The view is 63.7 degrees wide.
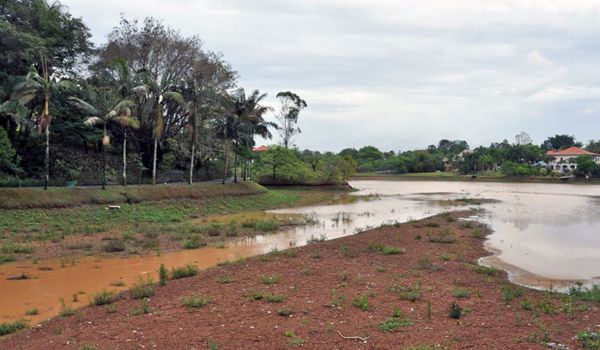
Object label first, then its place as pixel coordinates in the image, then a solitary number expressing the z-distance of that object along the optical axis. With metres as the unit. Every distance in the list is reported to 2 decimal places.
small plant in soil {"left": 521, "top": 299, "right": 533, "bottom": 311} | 9.41
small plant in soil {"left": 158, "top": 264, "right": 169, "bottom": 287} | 11.73
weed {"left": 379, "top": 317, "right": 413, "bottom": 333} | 8.12
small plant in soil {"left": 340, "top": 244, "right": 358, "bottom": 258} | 15.19
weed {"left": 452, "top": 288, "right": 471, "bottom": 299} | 10.30
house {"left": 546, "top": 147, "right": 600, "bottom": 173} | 111.44
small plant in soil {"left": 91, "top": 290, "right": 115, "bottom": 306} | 10.36
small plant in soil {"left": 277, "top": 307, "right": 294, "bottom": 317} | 9.04
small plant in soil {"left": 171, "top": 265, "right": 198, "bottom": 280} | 12.72
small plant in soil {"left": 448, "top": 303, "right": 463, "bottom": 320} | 8.72
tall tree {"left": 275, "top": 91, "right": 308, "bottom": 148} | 79.06
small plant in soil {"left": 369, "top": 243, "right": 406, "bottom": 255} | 15.71
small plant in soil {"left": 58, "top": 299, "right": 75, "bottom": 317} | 9.66
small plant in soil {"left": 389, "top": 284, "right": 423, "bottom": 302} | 10.05
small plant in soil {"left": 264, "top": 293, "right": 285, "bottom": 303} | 9.95
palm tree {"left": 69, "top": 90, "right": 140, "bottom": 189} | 27.38
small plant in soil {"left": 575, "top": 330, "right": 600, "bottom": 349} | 7.02
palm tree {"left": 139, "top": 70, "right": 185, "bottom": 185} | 31.62
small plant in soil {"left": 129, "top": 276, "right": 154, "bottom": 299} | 10.66
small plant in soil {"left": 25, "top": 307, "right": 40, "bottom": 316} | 10.20
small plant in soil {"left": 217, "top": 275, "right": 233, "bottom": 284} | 11.73
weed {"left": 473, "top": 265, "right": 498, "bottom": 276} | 12.90
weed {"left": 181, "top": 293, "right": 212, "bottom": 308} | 9.73
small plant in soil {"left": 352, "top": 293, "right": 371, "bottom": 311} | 9.33
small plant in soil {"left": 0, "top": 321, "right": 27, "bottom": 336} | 8.87
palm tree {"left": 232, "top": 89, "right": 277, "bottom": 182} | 38.78
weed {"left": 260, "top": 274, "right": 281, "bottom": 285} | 11.61
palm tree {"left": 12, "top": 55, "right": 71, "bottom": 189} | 22.92
